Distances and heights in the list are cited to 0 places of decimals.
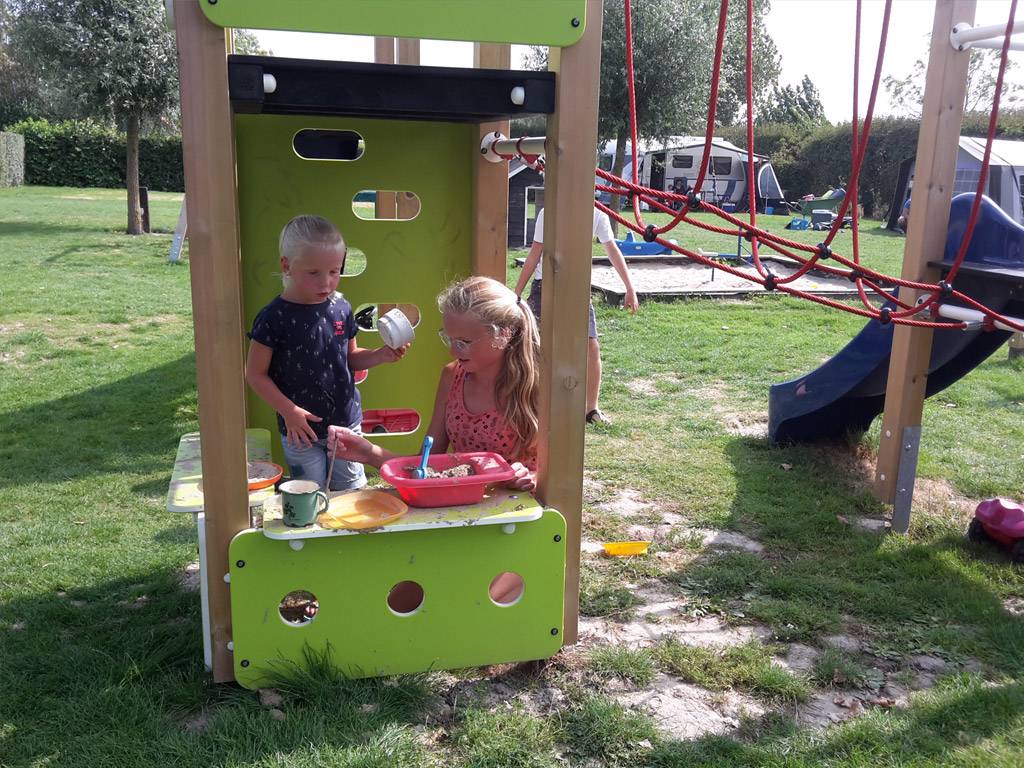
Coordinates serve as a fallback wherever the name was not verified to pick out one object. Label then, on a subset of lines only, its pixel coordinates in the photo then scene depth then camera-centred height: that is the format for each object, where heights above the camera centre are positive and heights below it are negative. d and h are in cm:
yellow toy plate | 252 -93
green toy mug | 246 -87
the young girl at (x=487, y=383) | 290 -67
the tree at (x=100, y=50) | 1454 +186
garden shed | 1455 -31
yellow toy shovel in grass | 378 -148
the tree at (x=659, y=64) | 1950 +255
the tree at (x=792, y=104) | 6487 +638
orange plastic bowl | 294 -100
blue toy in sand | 1356 -94
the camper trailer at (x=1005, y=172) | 919 +23
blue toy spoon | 265 -82
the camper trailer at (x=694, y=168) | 3344 +66
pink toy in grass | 366 -131
